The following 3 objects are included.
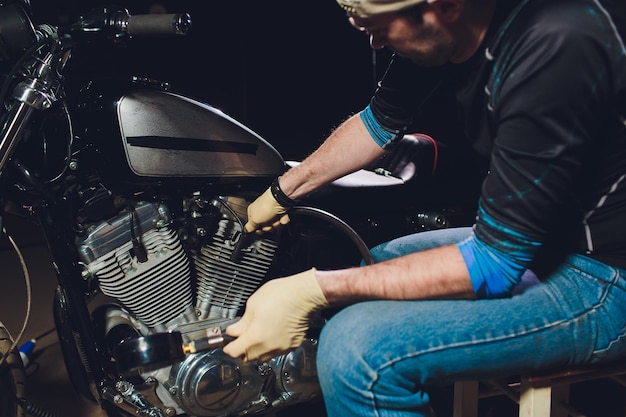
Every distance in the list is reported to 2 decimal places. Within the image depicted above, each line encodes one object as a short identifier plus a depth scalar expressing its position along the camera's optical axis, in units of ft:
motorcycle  3.94
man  2.76
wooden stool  3.48
